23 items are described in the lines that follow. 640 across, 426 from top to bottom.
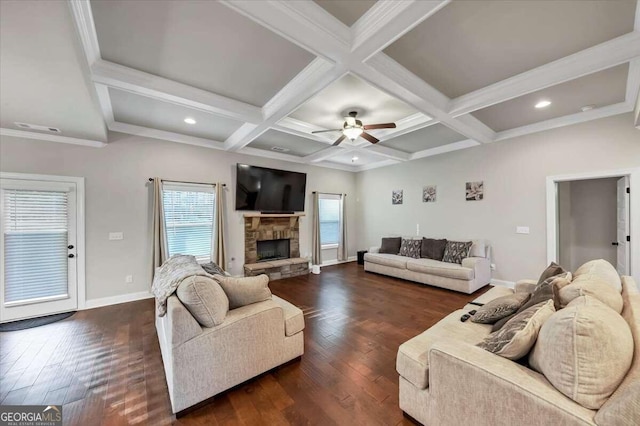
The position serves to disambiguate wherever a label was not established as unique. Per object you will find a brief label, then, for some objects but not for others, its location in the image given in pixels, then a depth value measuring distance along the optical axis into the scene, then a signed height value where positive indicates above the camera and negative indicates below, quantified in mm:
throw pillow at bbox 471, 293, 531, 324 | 1921 -784
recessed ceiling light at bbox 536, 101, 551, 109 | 3415 +1528
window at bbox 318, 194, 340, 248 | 7020 -174
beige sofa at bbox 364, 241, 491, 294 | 4301 -1130
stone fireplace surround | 5434 -619
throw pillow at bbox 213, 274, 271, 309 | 2150 -685
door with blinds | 3340 -469
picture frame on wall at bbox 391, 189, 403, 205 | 6453 +449
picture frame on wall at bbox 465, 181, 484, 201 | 4941 +443
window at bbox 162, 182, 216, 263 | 4562 -72
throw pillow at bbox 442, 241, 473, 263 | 4801 -776
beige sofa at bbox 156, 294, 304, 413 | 1742 -1070
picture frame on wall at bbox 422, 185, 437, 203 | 5693 +452
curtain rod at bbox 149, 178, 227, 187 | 4421 +623
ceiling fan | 3472 +1228
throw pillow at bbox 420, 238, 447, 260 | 5184 -776
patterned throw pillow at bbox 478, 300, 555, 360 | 1263 -660
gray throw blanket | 1978 -567
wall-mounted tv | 5340 +573
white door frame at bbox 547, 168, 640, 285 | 3391 +28
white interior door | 3521 -228
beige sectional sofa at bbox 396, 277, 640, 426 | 942 -856
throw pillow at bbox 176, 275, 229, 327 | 1838 -648
